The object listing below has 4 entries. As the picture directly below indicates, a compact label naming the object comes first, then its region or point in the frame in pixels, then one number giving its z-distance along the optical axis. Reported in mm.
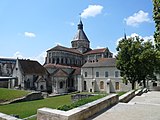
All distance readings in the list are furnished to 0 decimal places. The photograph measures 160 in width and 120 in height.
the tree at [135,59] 27750
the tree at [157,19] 12439
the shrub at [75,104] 8848
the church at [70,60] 54219
